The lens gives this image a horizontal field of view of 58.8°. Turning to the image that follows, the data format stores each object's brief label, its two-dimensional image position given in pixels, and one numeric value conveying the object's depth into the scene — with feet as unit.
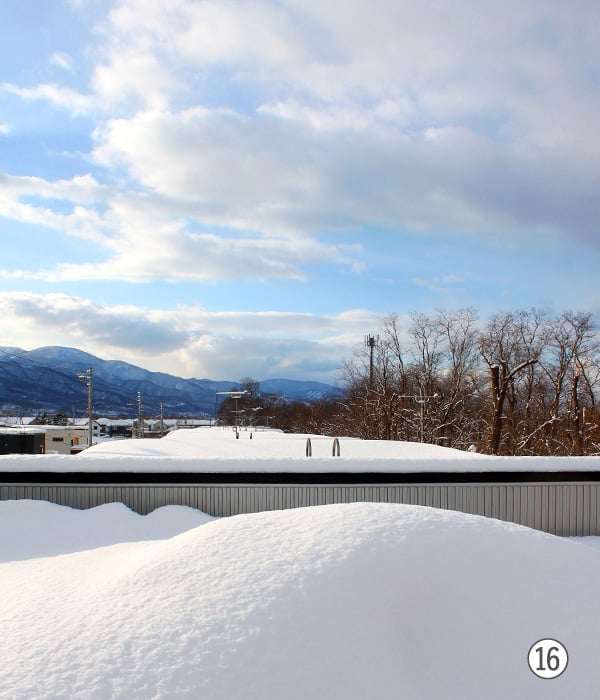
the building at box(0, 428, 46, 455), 94.94
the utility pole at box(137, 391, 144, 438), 161.67
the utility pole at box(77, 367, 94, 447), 104.52
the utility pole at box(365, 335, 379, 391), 126.02
